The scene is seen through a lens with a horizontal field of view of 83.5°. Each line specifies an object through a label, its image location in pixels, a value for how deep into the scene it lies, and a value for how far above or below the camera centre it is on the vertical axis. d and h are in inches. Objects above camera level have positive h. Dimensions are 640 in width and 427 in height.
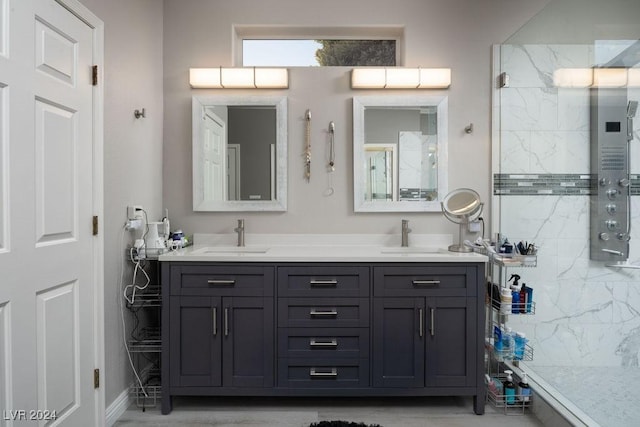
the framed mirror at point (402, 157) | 100.1 +14.9
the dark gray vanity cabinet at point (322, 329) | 79.3 -26.4
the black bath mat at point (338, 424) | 73.6 -44.3
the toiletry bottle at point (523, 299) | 85.9 -21.5
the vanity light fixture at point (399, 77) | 97.8 +36.4
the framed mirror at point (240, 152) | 100.0 +16.2
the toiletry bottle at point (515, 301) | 85.8 -21.9
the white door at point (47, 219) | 51.3 -1.5
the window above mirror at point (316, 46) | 103.3 +47.6
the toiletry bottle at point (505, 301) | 84.2 -21.4
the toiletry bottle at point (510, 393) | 82.5 -42.1
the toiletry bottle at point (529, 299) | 86.0 -21.7
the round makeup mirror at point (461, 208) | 93.2 +0.6
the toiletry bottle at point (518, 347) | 86.1 -32.9
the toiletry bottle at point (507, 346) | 85.5 -32.5
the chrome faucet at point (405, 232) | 98.3 -6.2
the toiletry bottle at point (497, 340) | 86.4 -31.7
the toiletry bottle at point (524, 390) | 82.3 -41.5
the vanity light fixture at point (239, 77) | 98.0 +36.5
